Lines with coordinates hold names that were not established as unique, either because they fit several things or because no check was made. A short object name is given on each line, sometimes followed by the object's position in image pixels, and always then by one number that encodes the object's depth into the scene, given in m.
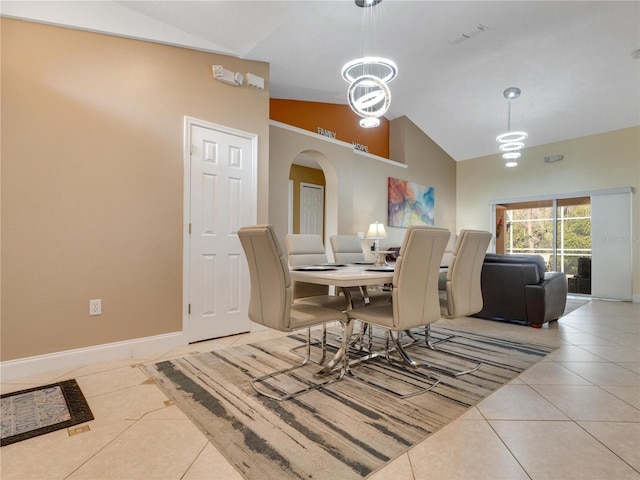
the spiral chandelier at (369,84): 2.67
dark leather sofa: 3.65
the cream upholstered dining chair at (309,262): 2.62
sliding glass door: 6.34
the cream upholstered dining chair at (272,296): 1.92
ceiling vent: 4.01
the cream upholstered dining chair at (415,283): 1.93
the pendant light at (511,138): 4.78
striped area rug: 1.44
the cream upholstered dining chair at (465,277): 2.29
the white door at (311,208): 7.18
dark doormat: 1.65
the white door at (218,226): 3.16
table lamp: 5.74
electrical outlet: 2.60
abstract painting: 6.76
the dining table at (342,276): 1.93
